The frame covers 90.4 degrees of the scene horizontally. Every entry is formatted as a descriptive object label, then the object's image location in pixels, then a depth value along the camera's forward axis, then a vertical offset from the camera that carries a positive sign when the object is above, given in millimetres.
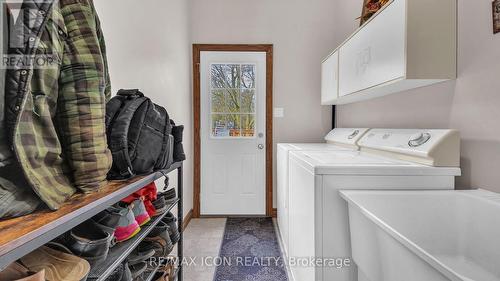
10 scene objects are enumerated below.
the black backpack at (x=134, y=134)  867 -13
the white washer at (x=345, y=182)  1127 -241
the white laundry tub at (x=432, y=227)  876 -376
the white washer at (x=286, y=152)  2016 -191
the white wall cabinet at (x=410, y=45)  1258 +457
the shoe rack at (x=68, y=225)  436 -192
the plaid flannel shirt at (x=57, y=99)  512 +78
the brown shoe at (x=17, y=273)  529 -321
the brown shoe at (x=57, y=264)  628 -351
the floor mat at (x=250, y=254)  1842 -1055
